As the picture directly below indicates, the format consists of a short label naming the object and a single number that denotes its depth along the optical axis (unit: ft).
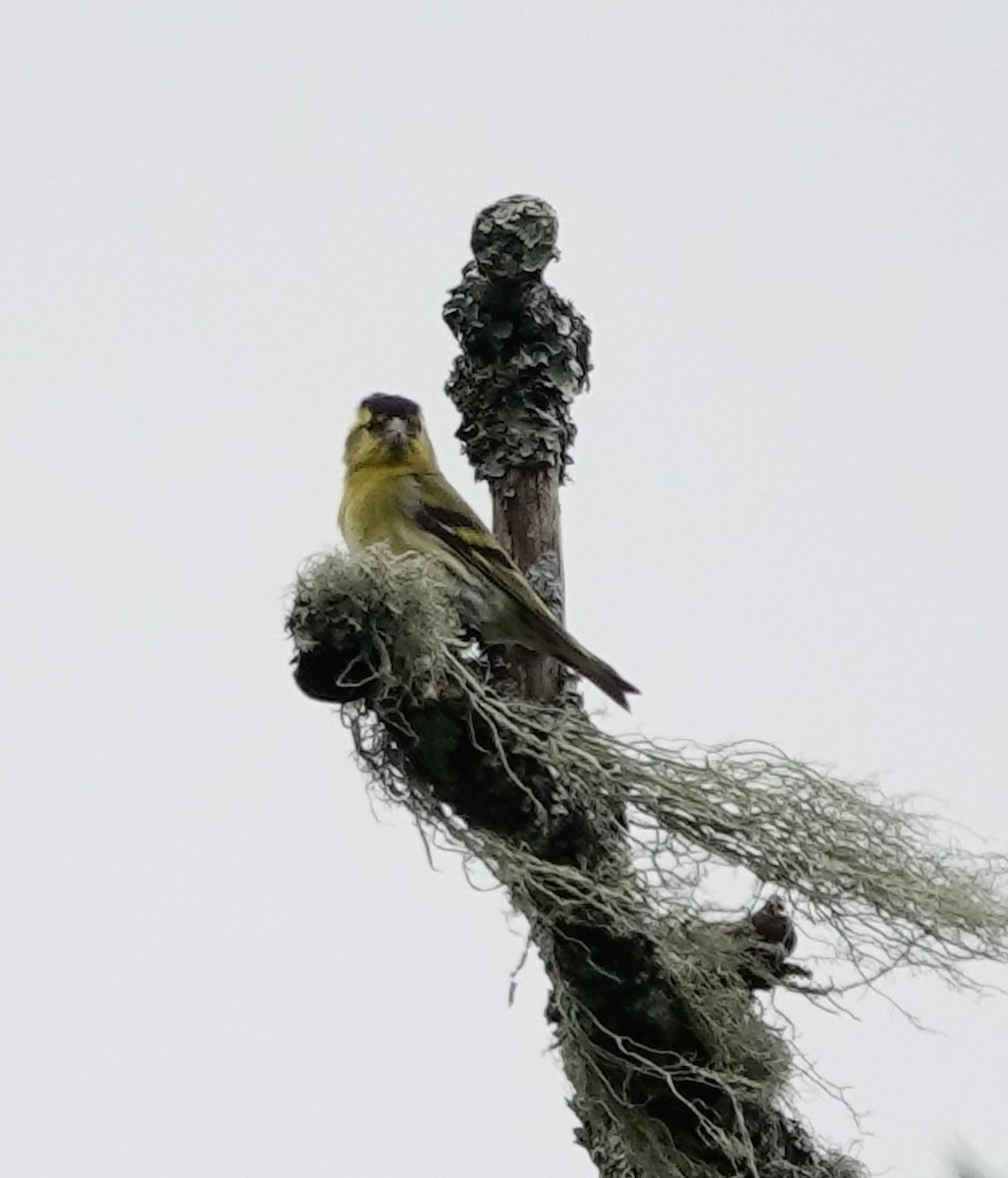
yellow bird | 18.60
